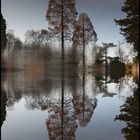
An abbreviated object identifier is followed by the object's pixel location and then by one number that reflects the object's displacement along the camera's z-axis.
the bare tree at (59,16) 19.57
